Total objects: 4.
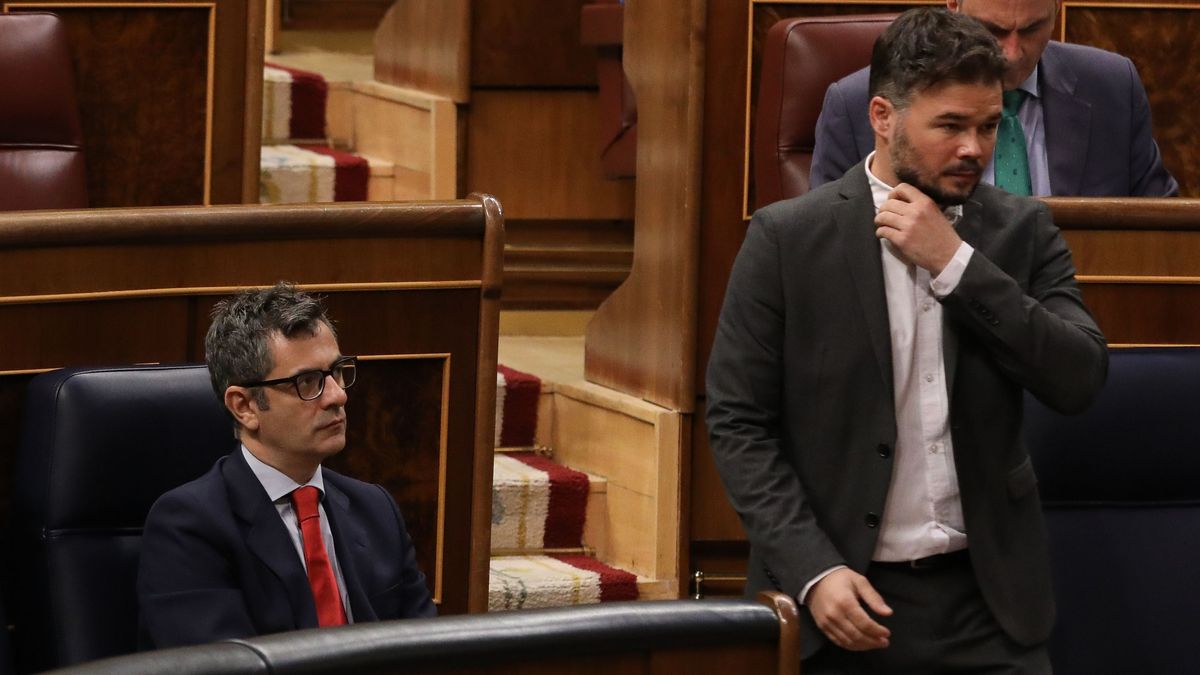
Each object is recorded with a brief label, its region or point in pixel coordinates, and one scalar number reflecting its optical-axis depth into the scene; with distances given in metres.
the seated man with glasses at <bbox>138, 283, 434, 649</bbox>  13.77
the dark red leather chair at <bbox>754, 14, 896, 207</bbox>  15.15
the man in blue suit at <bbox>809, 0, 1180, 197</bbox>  14.62
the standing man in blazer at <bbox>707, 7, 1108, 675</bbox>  13.60
